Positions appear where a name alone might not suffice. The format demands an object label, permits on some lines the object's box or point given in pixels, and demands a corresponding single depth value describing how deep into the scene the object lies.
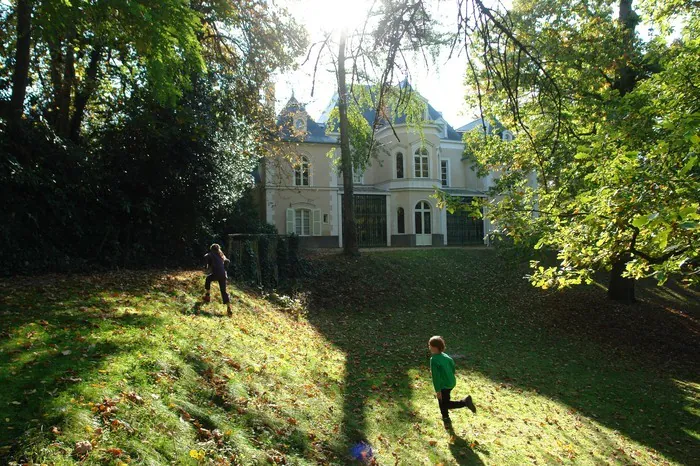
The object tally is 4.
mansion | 28.89
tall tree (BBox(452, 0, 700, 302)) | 5.30
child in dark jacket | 10.21
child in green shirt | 6.54
